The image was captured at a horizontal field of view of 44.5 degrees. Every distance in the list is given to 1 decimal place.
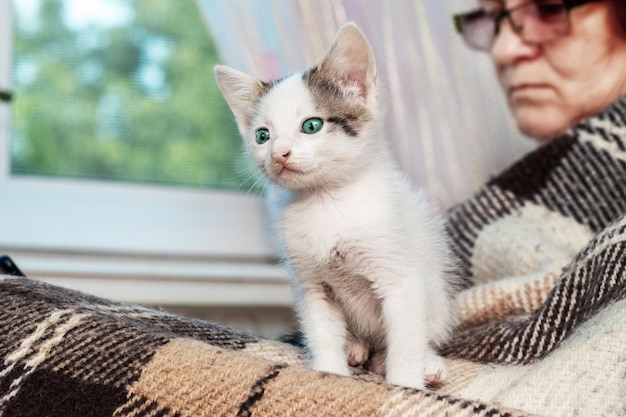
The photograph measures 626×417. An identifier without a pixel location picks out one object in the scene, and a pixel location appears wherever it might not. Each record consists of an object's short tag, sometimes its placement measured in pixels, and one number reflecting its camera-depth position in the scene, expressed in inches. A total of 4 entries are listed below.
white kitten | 27.8
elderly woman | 46.7
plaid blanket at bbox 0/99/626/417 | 20.3
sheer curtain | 53.0
